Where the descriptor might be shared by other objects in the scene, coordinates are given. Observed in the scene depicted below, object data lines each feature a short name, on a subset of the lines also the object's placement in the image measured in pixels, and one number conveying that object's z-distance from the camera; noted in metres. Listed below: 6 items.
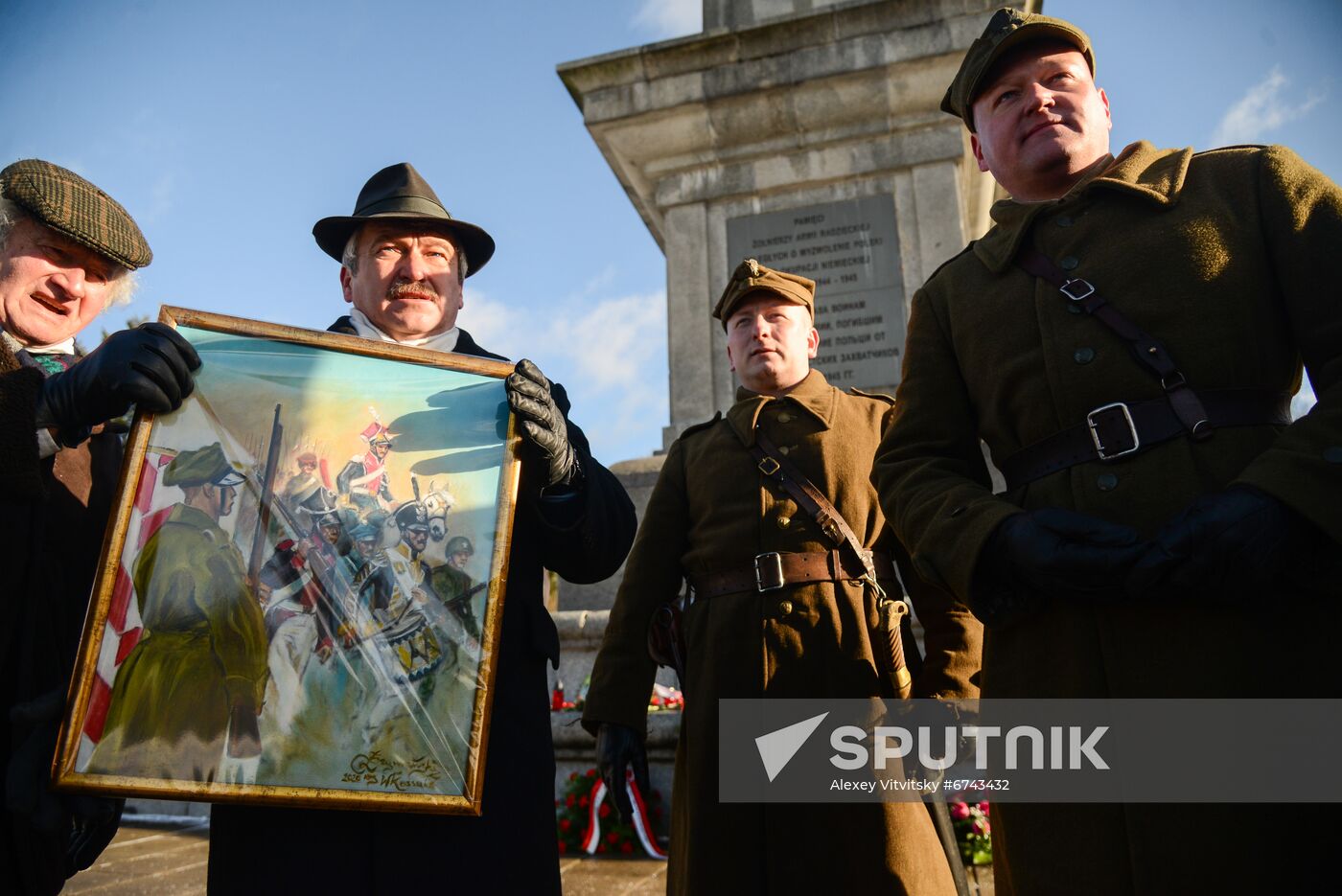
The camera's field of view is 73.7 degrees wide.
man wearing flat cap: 1.80
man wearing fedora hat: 1.89
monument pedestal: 5.93
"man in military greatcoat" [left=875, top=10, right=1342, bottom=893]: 1.48
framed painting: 1.76
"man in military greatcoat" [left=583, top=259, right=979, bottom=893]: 2.48
